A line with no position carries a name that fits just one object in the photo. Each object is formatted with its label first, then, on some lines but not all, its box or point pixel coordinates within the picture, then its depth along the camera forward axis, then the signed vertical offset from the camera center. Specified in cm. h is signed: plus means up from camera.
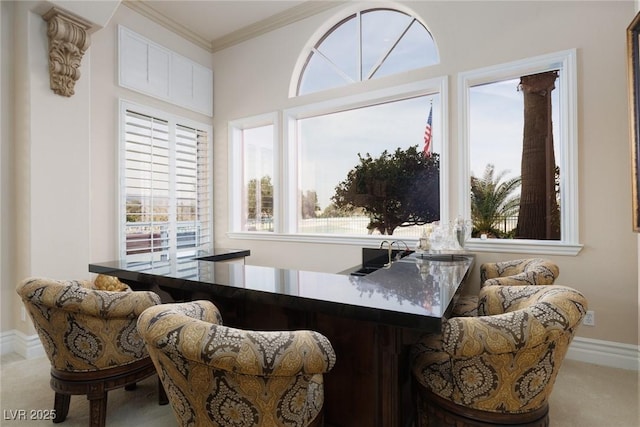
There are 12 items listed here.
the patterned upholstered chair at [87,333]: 158 -60
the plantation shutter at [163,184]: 388 +41
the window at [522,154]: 284 +56
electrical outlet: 274 -89
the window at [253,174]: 467 +60
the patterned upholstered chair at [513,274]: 205 -42
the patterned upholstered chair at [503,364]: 118 -58
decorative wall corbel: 291 +154
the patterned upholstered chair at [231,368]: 92 -45
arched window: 362 +194
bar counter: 128 -38
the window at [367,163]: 363 +62
